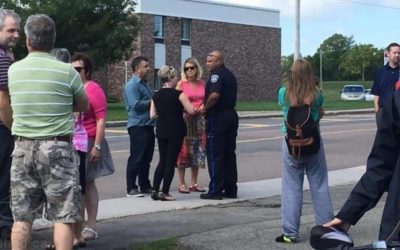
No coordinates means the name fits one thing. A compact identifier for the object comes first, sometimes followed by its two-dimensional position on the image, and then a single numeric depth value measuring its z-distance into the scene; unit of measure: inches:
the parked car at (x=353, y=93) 2356.1
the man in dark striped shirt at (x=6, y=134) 259.8
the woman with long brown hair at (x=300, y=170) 281.4
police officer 384.5
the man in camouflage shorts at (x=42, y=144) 208.2
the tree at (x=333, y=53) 4722.0
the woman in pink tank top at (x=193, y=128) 398.9
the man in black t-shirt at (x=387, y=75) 427.8
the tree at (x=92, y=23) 1535.4
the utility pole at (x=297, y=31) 1493.6
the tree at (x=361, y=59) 4065.0
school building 2139.5
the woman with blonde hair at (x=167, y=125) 375.6
